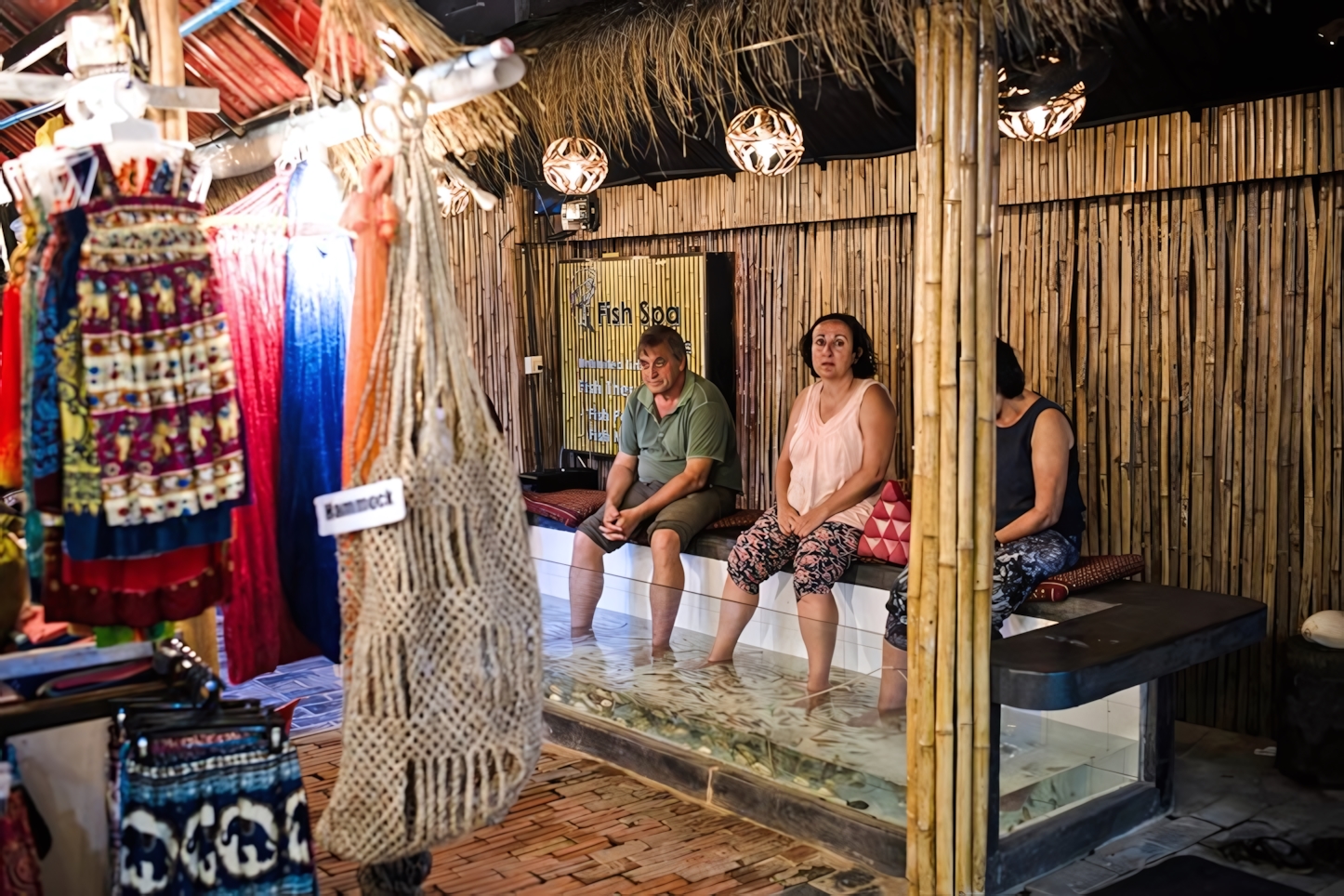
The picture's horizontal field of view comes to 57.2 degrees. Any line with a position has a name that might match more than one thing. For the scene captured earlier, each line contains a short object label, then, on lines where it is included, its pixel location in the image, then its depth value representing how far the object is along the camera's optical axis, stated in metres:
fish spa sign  6.26
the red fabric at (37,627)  2.33
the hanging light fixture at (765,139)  4.58
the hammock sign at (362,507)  1.98
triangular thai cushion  4.57
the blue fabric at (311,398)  2.46
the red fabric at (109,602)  2.10
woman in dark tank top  4.19
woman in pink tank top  4.66
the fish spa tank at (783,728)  3.48
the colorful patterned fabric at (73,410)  1.98
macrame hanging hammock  2.00
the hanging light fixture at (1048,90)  3.98
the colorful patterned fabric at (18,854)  1.95
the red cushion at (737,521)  5.36
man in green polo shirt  5.29
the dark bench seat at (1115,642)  3.23
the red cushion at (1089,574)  4.18
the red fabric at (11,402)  2.21
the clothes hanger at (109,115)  2.07
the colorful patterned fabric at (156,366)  1.98
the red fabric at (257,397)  2.44
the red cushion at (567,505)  5.80
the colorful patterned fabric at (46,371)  1.99
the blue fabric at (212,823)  1.99
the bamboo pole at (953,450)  3.05
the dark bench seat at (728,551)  4.57
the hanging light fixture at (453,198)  5.94
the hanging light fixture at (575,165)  5.24
